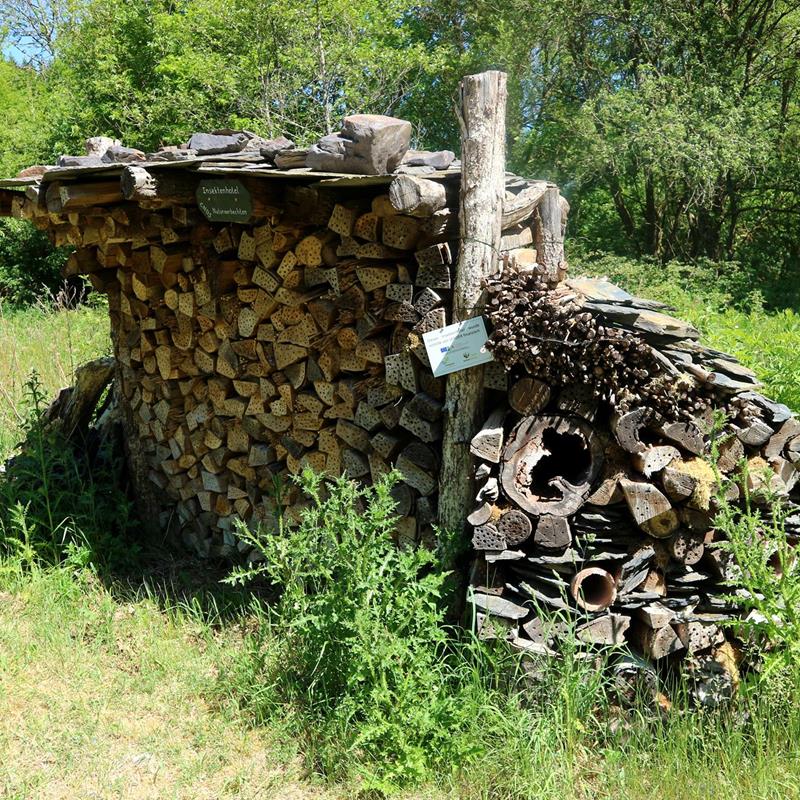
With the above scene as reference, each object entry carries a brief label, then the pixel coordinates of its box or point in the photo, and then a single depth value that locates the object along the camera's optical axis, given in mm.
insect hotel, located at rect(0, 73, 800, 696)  3211
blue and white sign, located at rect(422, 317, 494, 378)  3455
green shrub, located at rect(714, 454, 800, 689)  2842
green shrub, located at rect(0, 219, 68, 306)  15492
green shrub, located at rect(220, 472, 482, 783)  3152
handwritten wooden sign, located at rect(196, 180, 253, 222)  4074
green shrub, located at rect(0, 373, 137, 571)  5098
